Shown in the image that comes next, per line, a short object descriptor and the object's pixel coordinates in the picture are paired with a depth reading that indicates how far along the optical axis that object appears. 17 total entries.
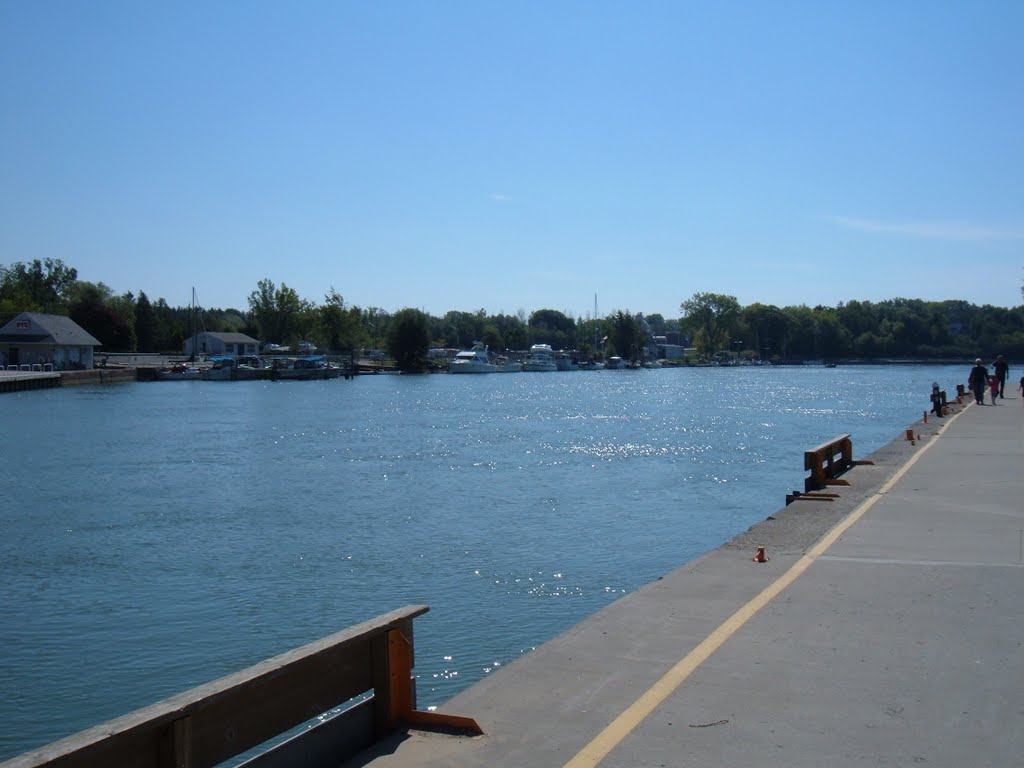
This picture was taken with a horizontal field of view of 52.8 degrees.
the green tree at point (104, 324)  127.19
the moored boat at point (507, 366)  165.65
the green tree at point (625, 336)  196.38
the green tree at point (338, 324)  151.88
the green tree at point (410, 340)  145.00
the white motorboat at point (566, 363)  179.50
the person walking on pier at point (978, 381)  41.69
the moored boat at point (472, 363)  154.25
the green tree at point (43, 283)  142.00
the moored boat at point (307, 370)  121.12
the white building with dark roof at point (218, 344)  146.38
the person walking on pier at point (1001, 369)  46.53
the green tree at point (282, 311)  155.50
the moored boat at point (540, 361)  170.62
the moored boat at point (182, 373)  114.06
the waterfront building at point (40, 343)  99.44
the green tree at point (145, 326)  150.12
